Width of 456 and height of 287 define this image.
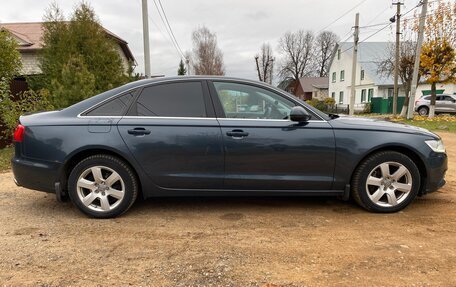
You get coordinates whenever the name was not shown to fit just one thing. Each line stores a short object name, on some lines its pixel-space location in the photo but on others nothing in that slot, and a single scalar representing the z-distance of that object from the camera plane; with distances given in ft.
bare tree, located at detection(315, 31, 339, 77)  250.37
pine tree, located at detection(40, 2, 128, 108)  37.38
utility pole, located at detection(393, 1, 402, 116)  77.82
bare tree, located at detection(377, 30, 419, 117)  87.66
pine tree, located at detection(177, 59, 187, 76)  192.32
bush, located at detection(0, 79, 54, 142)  25.88
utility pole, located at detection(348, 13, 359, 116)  82.69
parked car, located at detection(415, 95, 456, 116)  82.90
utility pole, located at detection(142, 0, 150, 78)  39.32
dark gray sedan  12.76
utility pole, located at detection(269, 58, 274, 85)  235.73
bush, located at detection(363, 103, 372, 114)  111.34
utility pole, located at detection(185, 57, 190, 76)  150.69
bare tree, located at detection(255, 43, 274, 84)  234.38
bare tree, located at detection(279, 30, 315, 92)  249.55
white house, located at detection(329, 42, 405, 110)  118.93
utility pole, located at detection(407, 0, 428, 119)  60.54
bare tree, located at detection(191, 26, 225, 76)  148.25
